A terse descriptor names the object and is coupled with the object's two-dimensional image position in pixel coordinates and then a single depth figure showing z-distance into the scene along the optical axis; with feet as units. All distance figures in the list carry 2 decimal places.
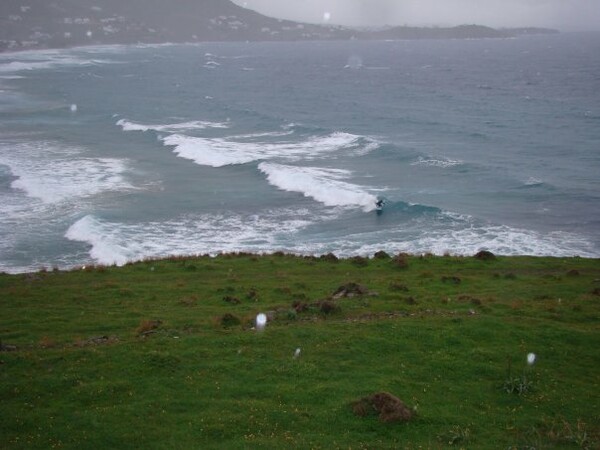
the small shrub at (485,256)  101.22
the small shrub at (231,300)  77.71
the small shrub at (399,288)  81.32
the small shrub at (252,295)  79.87
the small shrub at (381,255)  101.59
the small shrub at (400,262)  96.22
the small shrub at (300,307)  70.90
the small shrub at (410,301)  75.00
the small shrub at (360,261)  97.71
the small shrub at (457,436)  45.73
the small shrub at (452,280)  87.43
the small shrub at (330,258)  100.42
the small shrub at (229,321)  68.13
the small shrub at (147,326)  65.65
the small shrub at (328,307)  70.33
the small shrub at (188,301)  77.77
